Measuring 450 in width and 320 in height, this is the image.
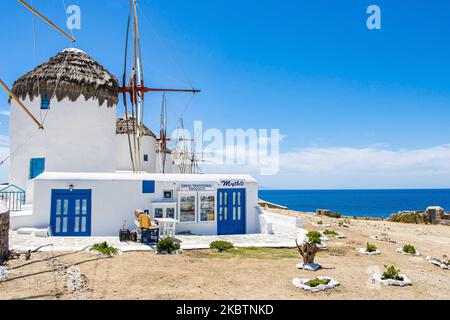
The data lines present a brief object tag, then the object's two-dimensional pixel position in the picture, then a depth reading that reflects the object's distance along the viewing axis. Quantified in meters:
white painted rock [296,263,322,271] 10.27
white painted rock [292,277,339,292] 8.21
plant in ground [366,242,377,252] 13.76
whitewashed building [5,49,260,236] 15.87
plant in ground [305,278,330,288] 8.31
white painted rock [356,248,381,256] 13.56
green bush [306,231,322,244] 15.06
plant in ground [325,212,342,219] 33.47
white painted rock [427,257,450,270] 11.55
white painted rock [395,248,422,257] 14.12
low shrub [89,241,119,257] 11.40
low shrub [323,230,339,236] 18.36
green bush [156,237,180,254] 12.31
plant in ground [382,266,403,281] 9.10
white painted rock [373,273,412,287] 8.80
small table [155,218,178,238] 14.90
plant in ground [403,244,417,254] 14.35
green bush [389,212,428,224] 35.34
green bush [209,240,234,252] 13.27
